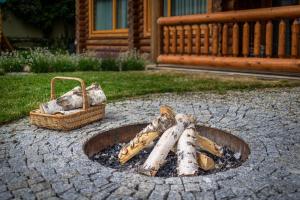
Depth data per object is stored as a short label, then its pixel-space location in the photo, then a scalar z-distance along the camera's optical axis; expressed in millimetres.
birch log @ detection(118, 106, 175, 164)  2873
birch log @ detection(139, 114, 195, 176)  2575
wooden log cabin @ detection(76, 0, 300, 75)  6450
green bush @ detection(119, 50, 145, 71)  8814
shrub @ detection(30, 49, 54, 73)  8403
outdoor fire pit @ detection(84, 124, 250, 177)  2849
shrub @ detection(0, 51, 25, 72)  8599
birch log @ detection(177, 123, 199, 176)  2555
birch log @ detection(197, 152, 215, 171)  2663
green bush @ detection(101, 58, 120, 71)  8950
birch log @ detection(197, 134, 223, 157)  2979
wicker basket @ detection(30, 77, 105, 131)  3397
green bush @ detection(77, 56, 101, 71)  8778
